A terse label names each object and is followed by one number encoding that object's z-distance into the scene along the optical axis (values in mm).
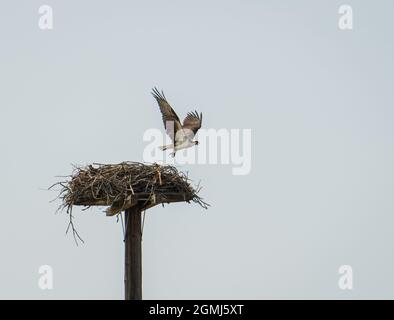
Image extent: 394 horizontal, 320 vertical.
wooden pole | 10023
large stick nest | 10406
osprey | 13523
